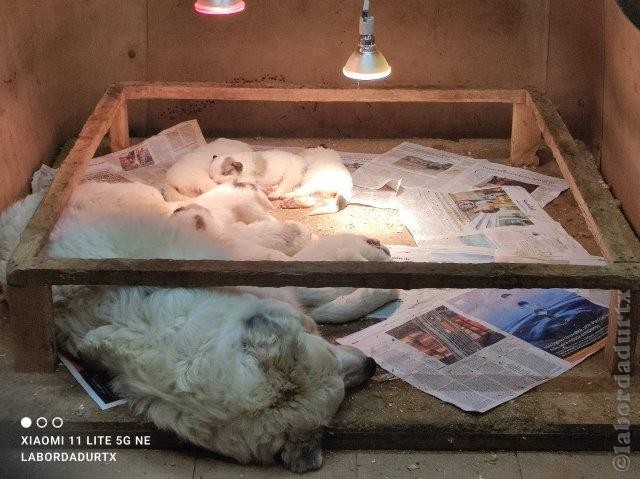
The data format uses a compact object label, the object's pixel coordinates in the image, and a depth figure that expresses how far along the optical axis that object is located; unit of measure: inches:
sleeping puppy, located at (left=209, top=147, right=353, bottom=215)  160.2
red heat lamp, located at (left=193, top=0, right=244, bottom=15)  138.6
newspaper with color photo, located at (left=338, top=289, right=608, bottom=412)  113.9
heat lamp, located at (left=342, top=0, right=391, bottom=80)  148.9
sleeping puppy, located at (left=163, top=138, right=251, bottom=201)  159.8
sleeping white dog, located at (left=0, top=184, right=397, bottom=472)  97.0
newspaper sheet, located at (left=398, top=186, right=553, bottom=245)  154.1
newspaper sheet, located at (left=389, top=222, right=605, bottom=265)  142.1
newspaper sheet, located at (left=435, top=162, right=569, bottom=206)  168.2
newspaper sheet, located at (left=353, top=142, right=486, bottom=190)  172.1
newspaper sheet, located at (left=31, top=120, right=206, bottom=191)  170.9
